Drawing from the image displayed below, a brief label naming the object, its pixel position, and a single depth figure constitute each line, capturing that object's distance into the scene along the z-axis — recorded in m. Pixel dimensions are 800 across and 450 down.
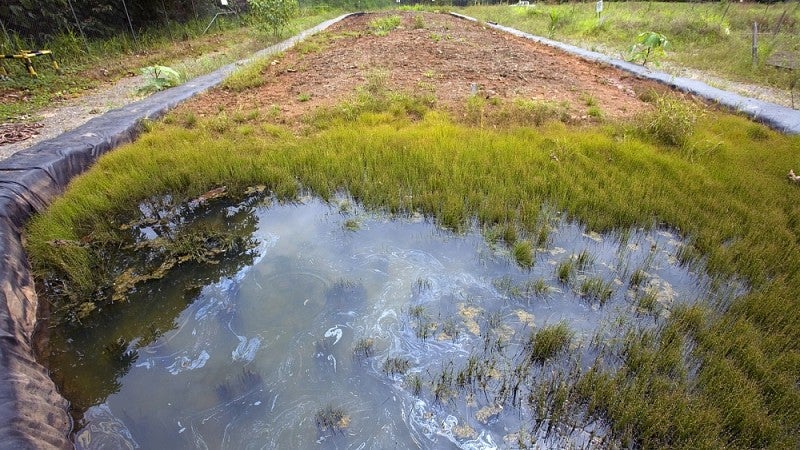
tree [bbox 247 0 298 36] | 10.45
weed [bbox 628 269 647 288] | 2.93
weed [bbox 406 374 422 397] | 2.28
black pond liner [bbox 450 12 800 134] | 5.13
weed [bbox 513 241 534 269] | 3.16
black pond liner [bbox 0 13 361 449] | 1.91
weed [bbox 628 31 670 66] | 7.45
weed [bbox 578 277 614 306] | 2.80
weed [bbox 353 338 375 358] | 2.52
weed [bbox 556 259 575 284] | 2.98
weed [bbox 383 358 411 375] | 2.40
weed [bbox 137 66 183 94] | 6.60
